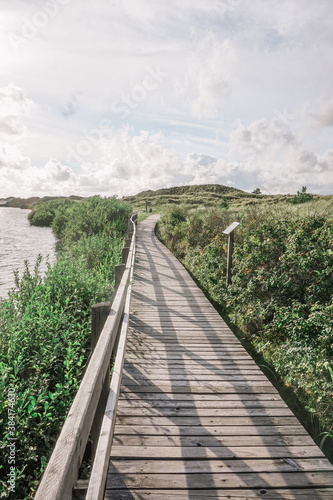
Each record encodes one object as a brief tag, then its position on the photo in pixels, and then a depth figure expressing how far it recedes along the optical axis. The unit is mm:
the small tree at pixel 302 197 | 23562
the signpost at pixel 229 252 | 7742
